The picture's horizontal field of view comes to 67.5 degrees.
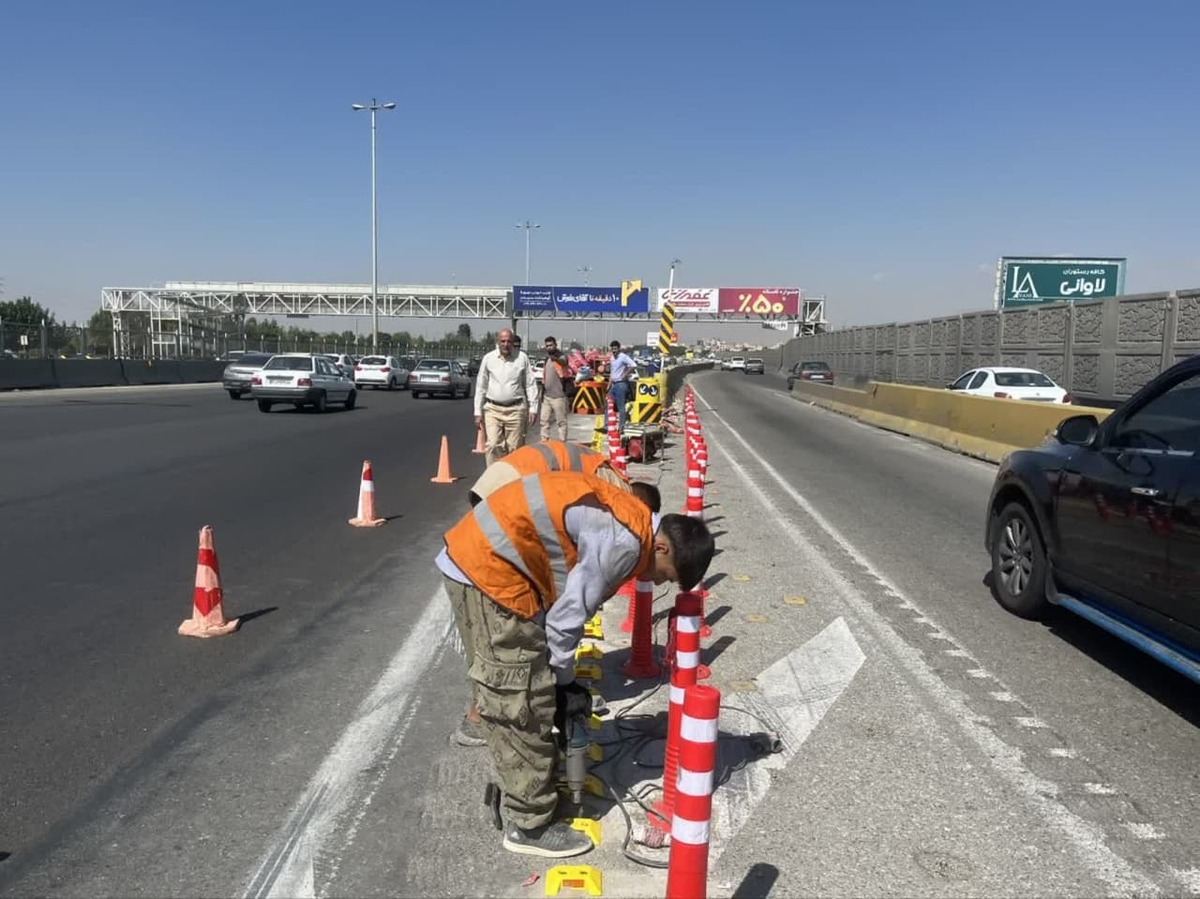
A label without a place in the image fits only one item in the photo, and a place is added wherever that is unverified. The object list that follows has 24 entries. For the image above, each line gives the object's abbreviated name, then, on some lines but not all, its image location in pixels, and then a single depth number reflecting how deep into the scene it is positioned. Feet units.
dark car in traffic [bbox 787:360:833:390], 145.28
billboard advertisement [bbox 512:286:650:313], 212.23
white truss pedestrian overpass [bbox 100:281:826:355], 241.35
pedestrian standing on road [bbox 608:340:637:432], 60.95
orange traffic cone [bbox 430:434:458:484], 40.68
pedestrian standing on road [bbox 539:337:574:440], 45.65
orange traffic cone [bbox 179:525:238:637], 17.93
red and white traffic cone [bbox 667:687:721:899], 8.20
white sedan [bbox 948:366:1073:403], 61.93
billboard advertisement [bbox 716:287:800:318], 231.50
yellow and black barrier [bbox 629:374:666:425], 50.37
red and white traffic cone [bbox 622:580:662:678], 15.99
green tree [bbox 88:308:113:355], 119.85
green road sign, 125.90
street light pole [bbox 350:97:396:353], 161.28
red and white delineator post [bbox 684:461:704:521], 21.94
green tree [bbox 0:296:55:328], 265.75
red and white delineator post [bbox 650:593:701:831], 11.06
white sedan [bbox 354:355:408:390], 125.18
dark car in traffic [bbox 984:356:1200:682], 14.19
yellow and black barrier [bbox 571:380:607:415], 84.28
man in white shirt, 32.91
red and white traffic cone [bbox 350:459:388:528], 29.86
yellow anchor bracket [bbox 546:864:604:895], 9.68
